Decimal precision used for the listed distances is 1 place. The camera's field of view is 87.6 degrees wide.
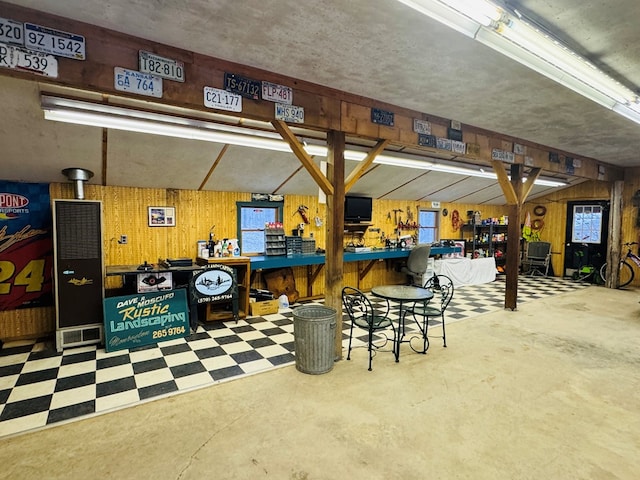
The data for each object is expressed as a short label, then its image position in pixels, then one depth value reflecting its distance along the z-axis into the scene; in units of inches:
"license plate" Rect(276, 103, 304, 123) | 117.4
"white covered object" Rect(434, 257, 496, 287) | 297.7
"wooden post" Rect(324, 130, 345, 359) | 137.7
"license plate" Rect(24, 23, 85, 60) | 79.3
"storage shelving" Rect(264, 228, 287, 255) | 222.2
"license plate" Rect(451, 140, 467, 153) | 169.5
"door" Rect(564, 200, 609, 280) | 342.0
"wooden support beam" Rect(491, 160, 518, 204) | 198.2
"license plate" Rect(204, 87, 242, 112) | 103.4
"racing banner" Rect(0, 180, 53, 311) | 159.0
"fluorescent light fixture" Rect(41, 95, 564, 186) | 119.6
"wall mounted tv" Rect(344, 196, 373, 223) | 259.3
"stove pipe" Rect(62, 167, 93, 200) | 156.8
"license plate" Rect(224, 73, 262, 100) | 106.3
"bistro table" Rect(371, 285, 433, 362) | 142.3
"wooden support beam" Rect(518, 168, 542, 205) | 222.8
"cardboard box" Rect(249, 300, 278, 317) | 205.3
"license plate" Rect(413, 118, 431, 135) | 155.1
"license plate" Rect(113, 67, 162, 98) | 89.8
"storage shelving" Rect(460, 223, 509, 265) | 351.4
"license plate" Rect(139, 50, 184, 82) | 92.8
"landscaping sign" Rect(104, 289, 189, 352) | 150.9
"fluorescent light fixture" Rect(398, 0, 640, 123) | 76.6
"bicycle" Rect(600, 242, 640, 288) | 316.8
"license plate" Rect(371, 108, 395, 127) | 141.7
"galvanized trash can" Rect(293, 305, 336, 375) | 128.5
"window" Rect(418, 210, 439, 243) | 330.3
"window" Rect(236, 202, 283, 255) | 226.5
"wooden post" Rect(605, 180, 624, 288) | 308.2
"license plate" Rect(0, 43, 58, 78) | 77.2
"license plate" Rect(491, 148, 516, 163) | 190.9
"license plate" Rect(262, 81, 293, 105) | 114.1
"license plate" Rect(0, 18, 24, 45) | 76.6
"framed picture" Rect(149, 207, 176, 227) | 193.9
